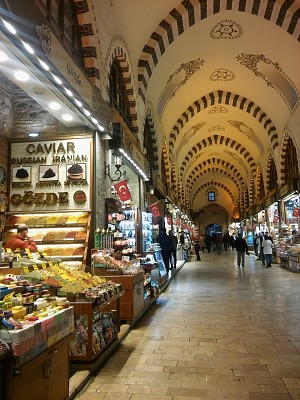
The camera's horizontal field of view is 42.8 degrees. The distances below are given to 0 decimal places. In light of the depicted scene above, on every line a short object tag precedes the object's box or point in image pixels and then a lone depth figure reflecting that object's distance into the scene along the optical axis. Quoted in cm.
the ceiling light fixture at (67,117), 551
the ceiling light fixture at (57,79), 399
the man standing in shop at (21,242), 493
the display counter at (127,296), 492
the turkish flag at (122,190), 653
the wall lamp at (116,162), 649
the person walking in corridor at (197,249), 1898
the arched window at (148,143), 1162
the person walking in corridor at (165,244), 1025
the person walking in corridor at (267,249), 1352
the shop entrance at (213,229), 3628
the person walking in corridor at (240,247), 1380
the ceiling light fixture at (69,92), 437
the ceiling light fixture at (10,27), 294
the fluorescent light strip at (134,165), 683
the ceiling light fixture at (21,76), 415
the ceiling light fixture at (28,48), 332
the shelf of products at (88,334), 329
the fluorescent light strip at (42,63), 298
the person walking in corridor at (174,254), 1266
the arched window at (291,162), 1354
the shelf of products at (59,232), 563
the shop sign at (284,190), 1321
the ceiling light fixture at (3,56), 364
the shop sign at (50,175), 595
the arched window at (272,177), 1724
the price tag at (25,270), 369
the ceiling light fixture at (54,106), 502
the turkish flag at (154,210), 1020
